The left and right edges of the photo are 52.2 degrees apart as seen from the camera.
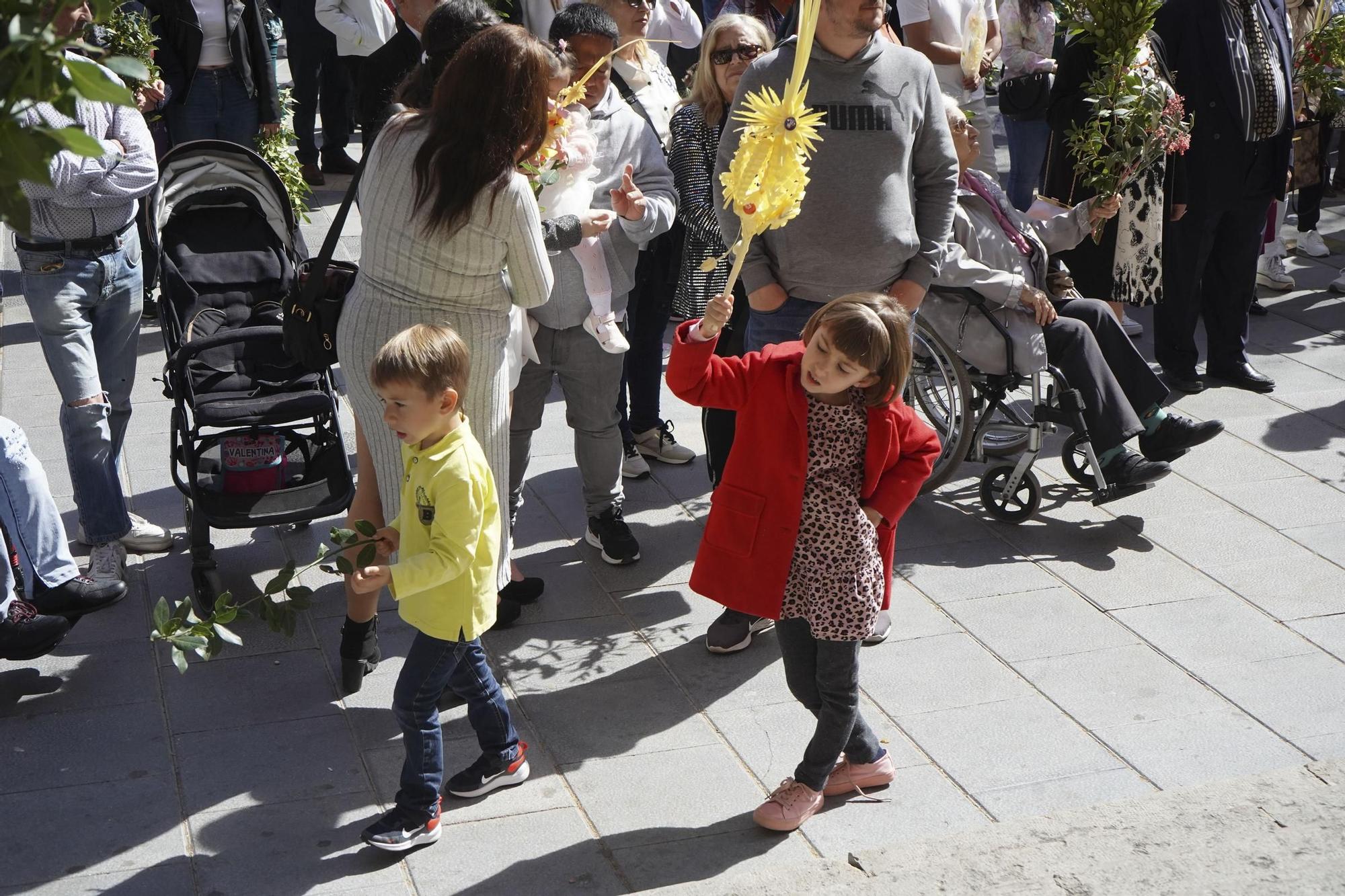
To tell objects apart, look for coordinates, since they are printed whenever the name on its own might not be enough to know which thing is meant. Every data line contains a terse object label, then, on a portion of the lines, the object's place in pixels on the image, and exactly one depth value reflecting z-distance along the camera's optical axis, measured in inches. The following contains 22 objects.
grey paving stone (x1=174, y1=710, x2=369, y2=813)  149.6
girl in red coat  139.9
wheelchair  215.3
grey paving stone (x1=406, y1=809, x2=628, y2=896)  136.6
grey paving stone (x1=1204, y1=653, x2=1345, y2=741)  166.4
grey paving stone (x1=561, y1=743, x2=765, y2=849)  146.5
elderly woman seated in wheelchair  213.2
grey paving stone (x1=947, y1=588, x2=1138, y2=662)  184.9
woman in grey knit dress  145.5
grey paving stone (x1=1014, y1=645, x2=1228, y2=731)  168.9
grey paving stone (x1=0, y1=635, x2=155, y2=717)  165.8
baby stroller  182.1
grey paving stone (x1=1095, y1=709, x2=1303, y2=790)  156.7
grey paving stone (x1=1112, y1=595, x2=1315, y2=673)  182.5
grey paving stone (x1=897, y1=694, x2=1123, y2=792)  156.3
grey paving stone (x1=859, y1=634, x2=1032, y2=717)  171.6
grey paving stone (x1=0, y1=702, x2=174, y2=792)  151.6
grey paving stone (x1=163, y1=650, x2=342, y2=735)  164.1
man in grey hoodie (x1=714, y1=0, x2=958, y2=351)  171.3
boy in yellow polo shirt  132.3
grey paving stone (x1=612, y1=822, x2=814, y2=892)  138.9
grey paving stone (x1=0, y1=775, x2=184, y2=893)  136.9
